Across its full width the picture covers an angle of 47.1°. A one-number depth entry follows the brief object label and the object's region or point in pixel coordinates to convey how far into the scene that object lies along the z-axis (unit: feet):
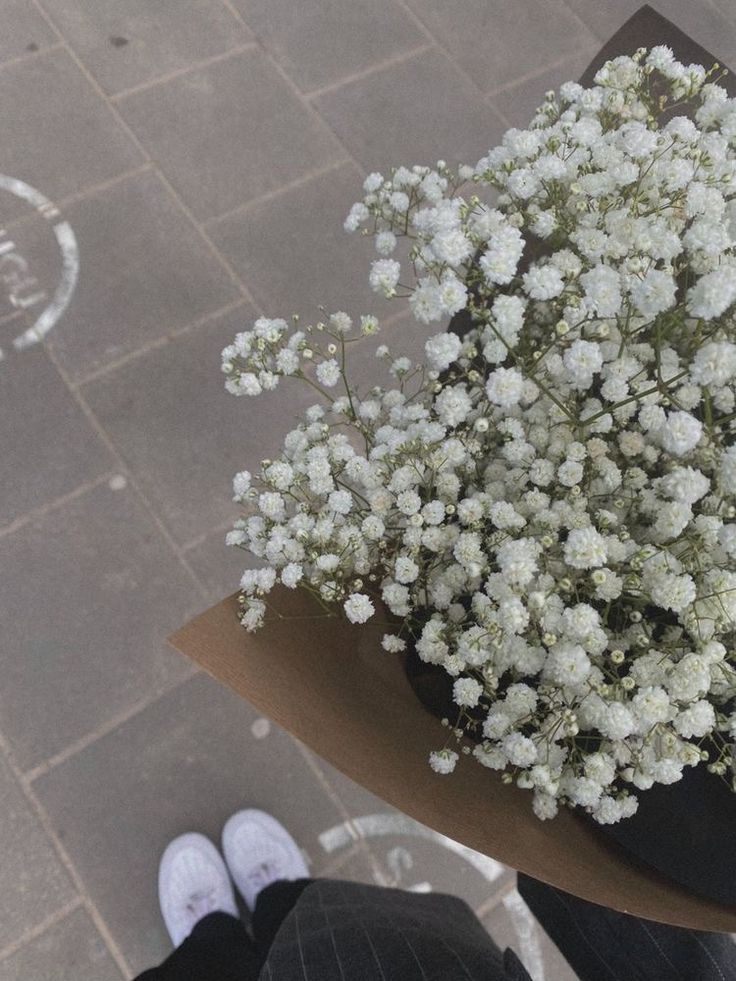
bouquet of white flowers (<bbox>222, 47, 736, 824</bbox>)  2.41
